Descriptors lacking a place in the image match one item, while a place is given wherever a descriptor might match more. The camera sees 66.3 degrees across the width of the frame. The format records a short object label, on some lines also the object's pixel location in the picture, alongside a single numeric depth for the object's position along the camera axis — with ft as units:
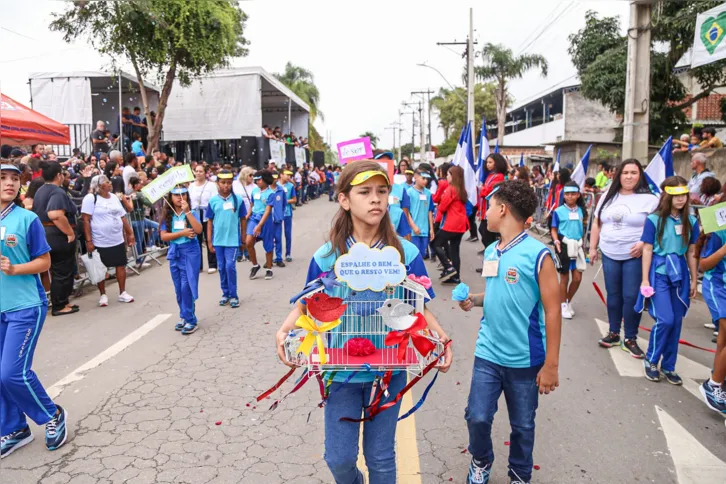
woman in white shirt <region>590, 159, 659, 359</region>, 17.56
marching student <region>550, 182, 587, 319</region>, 22.41
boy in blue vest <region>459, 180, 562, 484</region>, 9.86
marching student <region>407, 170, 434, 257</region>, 29.55
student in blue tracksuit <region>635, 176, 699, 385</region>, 15.58
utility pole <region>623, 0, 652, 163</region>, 38.83
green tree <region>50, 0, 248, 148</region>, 53.21
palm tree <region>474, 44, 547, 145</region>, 129.08
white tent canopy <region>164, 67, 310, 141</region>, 72.64
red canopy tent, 34.65
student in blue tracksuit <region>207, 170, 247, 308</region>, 25.40
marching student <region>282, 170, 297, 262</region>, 37.40
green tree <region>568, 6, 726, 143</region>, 59.06
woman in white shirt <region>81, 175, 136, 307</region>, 25.81
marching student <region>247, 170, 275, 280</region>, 31.78
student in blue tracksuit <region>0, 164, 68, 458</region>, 11.89
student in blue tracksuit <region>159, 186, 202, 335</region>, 21.38
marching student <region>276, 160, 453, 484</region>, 8.26
